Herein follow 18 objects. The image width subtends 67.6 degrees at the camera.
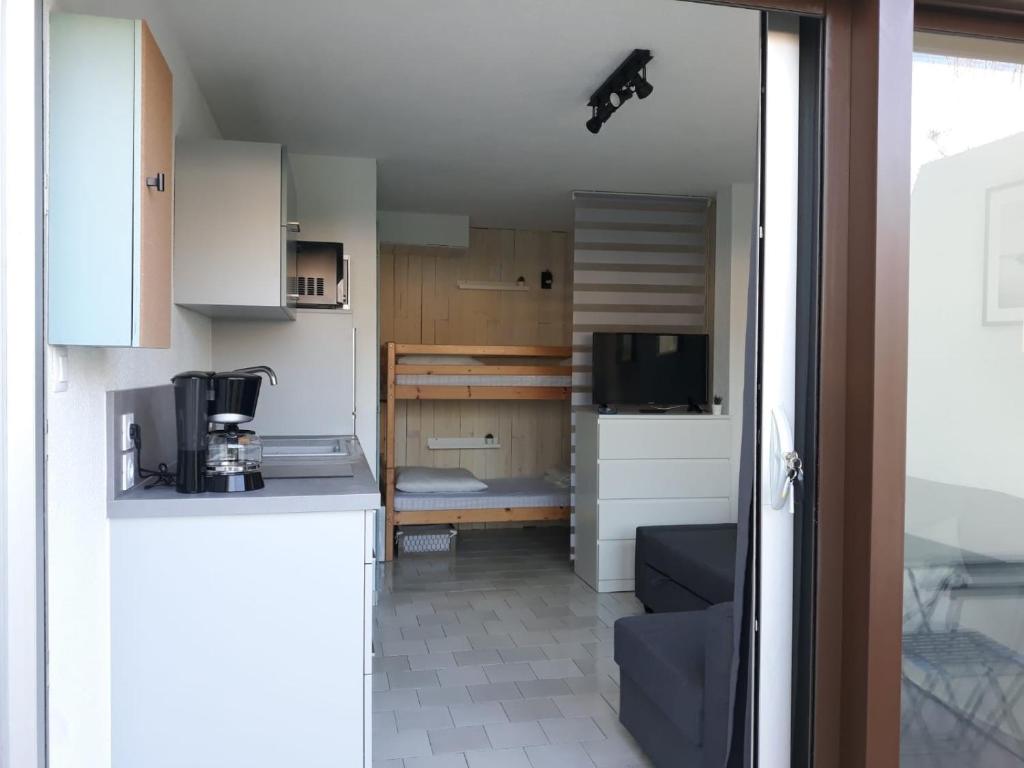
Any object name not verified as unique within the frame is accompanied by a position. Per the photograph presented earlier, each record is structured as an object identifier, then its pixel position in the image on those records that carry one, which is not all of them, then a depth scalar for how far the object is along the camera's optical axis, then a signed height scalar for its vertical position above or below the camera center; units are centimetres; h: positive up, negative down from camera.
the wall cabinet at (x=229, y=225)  251 +47
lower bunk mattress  498 -88
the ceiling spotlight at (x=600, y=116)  317 +106
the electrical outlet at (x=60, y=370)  141 -1
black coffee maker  198 -19
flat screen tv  468 -1
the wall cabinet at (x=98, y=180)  136 +34
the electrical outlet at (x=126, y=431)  190 -17
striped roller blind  484 +64
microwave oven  369 +44
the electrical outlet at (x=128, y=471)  191 -27
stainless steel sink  241 -35
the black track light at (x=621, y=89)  287 +112
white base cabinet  183 -68
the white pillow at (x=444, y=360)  560 +5
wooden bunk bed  498 -14
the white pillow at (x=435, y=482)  504 -78
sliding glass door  146 -9
